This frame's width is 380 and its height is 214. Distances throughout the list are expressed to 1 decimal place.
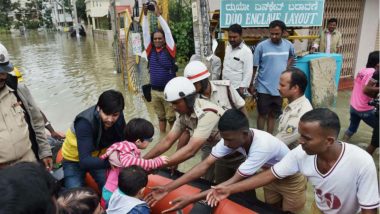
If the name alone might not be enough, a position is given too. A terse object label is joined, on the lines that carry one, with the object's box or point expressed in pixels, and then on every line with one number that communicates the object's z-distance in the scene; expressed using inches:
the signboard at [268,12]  209.5
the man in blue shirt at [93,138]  95.7
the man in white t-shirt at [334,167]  66.9
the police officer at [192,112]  101.4
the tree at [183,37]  412.8
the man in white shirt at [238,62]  172.6
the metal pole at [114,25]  350.6
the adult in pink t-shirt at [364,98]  151.3
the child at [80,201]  70.2
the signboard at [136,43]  260.2
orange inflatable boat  88.1
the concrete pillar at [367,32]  289.3
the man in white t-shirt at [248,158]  84.6
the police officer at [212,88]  120.3
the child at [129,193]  84.8
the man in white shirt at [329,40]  258.5
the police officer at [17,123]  92.1
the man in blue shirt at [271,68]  175.0
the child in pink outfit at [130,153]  95.9
